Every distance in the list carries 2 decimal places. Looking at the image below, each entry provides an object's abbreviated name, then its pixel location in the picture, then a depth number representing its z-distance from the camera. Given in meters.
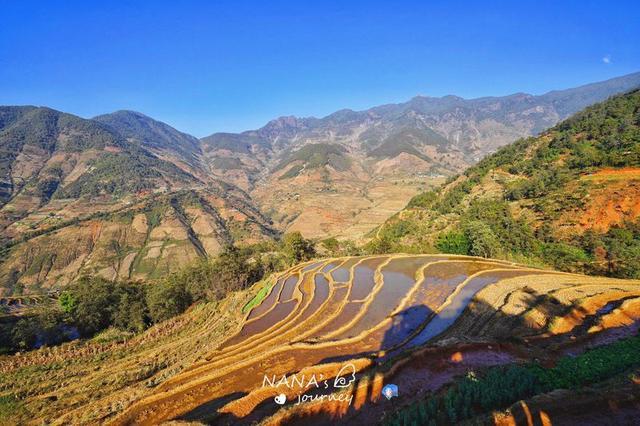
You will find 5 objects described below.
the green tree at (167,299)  45.69
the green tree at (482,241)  50.69
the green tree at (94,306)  43.78
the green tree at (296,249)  65.19
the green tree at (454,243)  53.72
